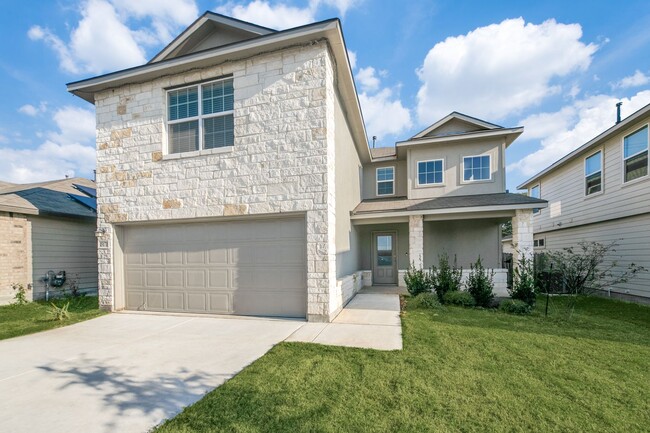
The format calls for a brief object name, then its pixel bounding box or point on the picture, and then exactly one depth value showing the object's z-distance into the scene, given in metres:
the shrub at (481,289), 7.79
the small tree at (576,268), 7.09
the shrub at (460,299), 7.58
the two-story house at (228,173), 5.98
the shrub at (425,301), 7.34
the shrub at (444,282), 8.24
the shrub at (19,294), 8.23
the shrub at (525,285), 7.33
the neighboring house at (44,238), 8.20
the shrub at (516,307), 6.87
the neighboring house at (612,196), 8.62
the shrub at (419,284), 8.54
